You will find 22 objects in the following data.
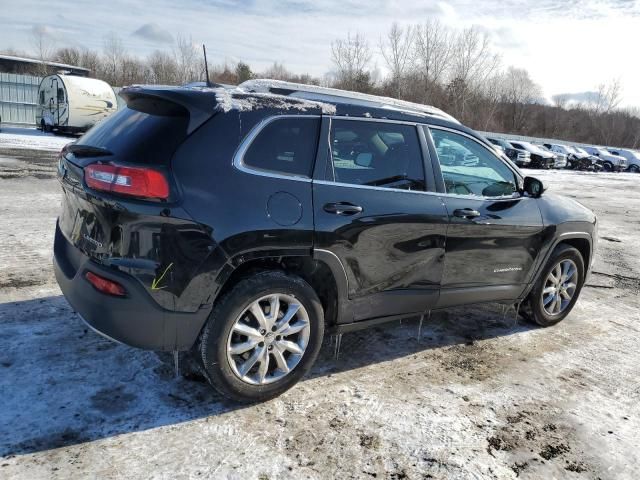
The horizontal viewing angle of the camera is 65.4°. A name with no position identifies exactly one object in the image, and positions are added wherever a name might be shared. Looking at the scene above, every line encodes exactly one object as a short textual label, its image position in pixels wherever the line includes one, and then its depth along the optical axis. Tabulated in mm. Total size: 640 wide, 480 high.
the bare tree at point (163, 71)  44562
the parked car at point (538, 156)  32594
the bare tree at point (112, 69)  50312
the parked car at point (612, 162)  40438
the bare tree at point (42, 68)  37159
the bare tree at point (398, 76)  42812
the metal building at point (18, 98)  27875
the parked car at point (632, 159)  42375
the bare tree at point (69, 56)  50100
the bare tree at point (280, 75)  47791
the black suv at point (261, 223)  2682
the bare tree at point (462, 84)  44094
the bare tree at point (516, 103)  63094
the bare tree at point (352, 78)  42703
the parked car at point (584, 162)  37812
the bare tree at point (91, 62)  51375
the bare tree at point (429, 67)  42906
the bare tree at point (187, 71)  43606
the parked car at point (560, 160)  34609
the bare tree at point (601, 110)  76350
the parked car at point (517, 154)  31522
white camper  22531
